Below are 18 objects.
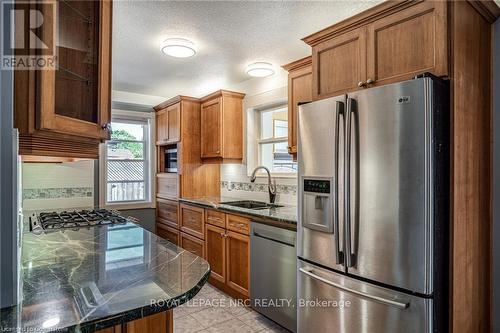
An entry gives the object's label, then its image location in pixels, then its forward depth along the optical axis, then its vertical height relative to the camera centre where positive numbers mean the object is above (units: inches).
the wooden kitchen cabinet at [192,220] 142.3 -25.0
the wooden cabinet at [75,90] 36.0 +11.1
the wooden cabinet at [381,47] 62.7 +28.6
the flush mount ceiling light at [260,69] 129.6 +43.4
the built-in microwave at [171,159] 176.4 +6.2
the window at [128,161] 181.5 +5.1
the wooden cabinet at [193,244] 141.6 -36.6
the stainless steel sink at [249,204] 140.5 -16.3
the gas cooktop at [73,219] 88.6 -15.9
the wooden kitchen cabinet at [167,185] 169.0 -9.3
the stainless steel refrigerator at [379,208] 58.7 -8.3
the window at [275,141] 144.1 +13.8
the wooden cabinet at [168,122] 166.9 +27.8
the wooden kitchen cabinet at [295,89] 106.5 +29.1
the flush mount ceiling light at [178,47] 104.4 +42.7
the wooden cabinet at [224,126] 154.3 +22.4
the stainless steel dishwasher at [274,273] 94.0 -34.2
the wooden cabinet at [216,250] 126.7 -34.9
